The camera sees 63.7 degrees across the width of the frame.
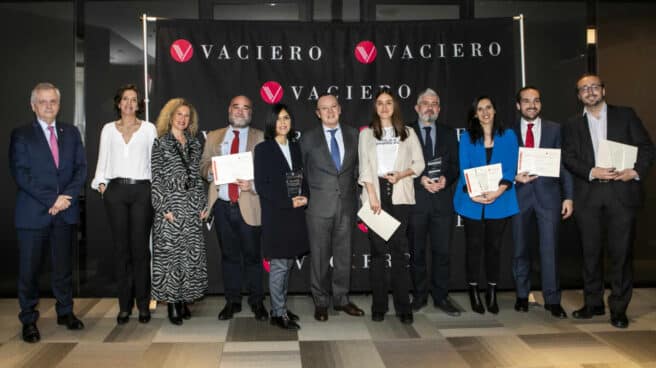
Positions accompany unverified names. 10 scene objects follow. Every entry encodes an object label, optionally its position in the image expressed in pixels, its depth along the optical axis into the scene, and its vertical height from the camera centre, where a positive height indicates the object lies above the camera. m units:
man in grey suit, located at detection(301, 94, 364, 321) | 3.90 -0.03
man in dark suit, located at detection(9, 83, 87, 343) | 3.69 -0.05
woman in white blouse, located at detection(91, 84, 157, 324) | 3.87 -0.02
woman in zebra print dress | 3.80 -0.17
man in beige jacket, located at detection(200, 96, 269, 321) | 3.99 -0.19
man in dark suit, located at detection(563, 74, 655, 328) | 3.86 -0.03
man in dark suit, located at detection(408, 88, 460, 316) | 4.14 -0.14
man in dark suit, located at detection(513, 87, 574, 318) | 4.12 -0.15
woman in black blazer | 3.73 -0.13
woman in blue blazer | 4.06 -0.10
